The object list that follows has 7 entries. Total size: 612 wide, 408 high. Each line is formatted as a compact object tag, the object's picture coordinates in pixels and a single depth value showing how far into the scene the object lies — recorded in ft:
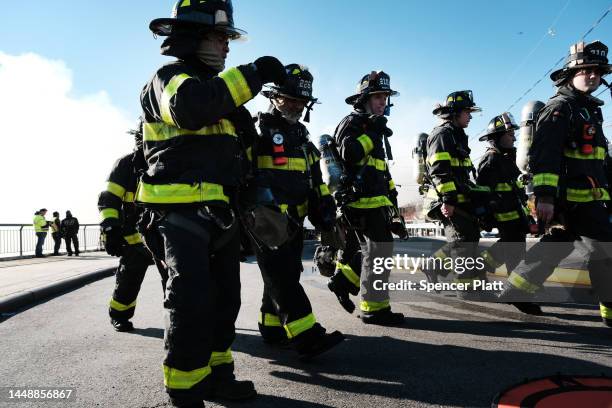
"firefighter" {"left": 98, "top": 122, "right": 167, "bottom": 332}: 12.55
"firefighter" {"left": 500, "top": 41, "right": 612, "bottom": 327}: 12.97
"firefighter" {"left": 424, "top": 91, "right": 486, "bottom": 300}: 17.69
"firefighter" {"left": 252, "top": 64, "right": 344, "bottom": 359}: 10.39
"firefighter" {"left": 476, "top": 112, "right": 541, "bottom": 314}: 18.90
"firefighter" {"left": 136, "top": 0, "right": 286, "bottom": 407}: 7.06
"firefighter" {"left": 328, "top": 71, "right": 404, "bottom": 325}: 14.12
